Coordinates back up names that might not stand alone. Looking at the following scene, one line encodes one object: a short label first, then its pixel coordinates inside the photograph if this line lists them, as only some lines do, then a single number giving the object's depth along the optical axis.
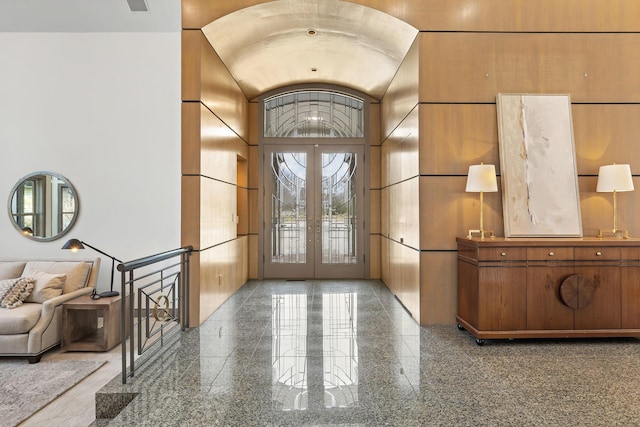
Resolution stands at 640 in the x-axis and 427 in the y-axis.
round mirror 4.97
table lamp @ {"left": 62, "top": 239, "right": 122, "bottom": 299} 4.26
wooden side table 4.21
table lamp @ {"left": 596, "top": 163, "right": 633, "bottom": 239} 4.11
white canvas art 4.26
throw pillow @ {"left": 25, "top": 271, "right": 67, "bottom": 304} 4.36
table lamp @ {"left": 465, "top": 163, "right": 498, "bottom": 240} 4.05
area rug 3.01
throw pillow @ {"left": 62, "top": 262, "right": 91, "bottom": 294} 4.59
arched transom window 7.56
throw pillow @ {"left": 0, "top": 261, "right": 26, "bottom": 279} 4.62
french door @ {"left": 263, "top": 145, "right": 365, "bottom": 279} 7.54
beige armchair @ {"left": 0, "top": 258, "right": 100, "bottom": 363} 3.89
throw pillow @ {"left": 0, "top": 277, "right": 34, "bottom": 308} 4.14
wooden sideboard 3.79
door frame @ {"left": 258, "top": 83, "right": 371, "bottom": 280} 7.45
